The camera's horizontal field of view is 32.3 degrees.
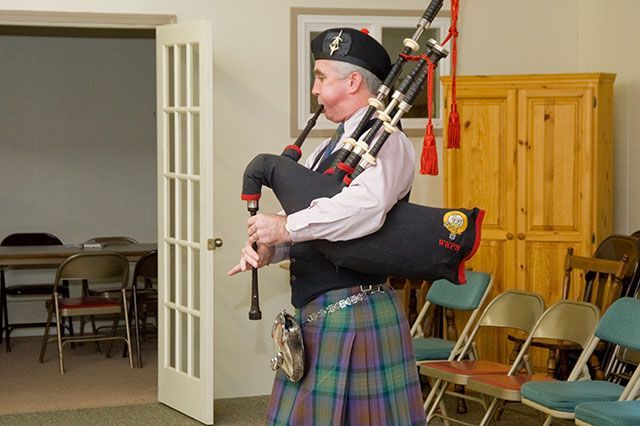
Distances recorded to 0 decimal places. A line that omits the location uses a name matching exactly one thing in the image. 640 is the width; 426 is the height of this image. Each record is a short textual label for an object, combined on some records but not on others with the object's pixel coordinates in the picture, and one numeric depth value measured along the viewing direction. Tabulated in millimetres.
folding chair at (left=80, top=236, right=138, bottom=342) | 8453
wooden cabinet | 6191
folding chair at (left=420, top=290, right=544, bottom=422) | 5172
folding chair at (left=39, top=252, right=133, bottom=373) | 7402
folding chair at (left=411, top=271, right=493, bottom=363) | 5543
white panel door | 5777
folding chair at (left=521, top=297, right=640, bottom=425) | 4414
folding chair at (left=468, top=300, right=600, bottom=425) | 4793
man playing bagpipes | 2955
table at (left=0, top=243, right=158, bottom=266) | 7762
